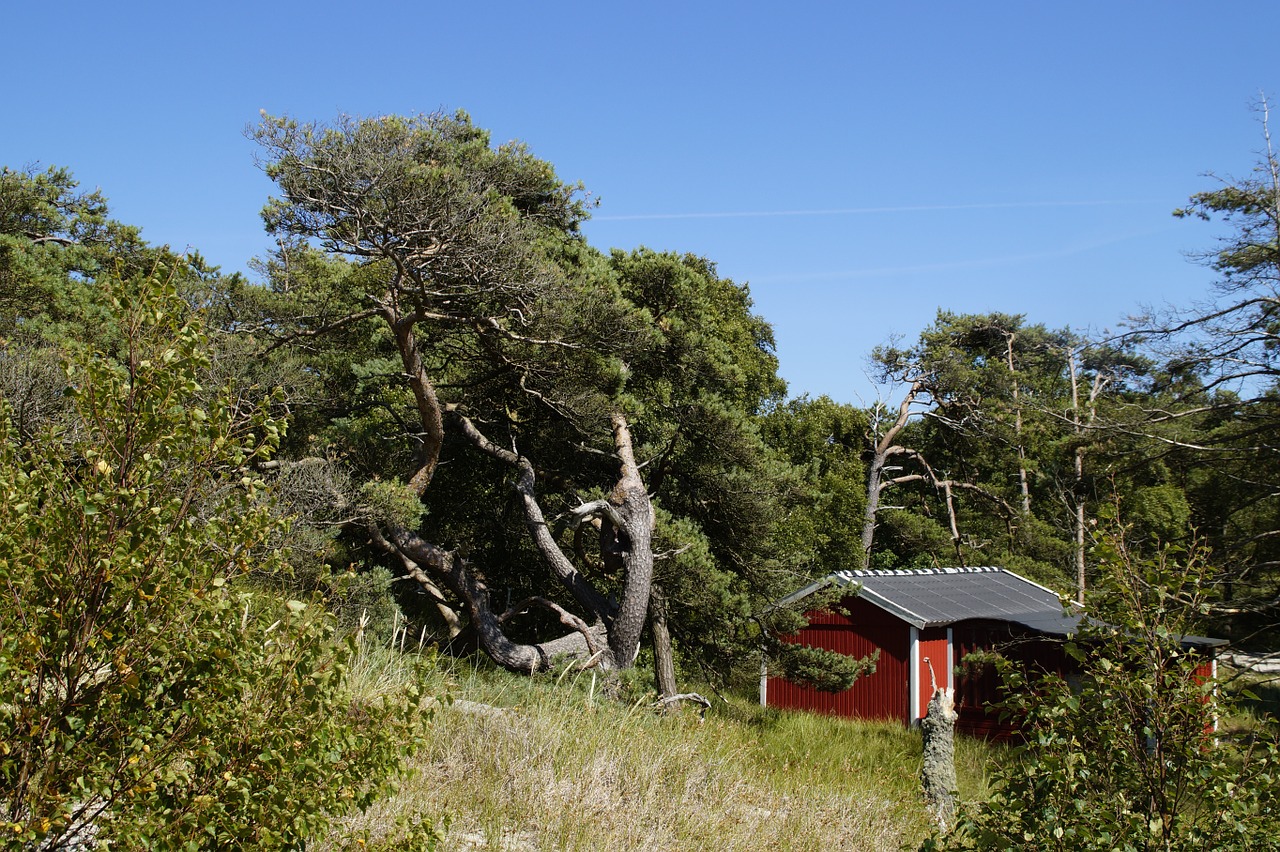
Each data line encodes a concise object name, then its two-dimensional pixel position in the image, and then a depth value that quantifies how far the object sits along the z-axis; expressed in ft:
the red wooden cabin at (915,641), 57.11
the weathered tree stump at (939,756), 25.49
